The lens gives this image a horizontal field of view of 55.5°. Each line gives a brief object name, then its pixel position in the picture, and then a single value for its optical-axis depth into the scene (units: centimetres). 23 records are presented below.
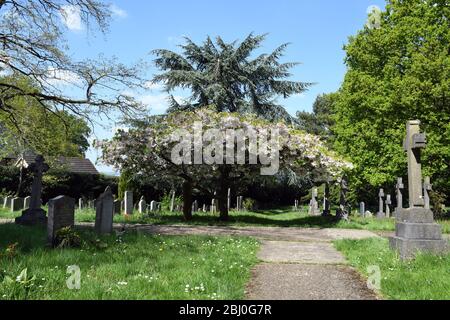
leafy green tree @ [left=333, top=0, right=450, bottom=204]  2156
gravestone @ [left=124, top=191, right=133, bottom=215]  1927
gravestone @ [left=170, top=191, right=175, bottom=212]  2555
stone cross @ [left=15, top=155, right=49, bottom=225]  1378
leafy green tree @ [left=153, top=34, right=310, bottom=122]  2558
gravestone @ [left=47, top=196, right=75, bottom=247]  877
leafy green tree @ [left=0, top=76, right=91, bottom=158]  1580
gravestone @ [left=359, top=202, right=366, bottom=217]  2803
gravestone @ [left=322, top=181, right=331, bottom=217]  2216
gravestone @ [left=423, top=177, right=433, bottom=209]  2017
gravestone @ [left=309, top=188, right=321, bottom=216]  2755
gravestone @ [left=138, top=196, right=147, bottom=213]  2184
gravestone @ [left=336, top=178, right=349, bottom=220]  2016
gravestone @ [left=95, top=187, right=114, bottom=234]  1136
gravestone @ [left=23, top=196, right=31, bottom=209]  2251
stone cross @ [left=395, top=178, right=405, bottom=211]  2159
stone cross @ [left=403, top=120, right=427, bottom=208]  912
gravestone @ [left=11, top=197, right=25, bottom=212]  2168
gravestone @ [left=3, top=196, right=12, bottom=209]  2359
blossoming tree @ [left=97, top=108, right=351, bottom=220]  1744
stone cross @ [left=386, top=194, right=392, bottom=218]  2668
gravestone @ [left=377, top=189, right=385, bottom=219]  2608
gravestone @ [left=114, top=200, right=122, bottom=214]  2064
